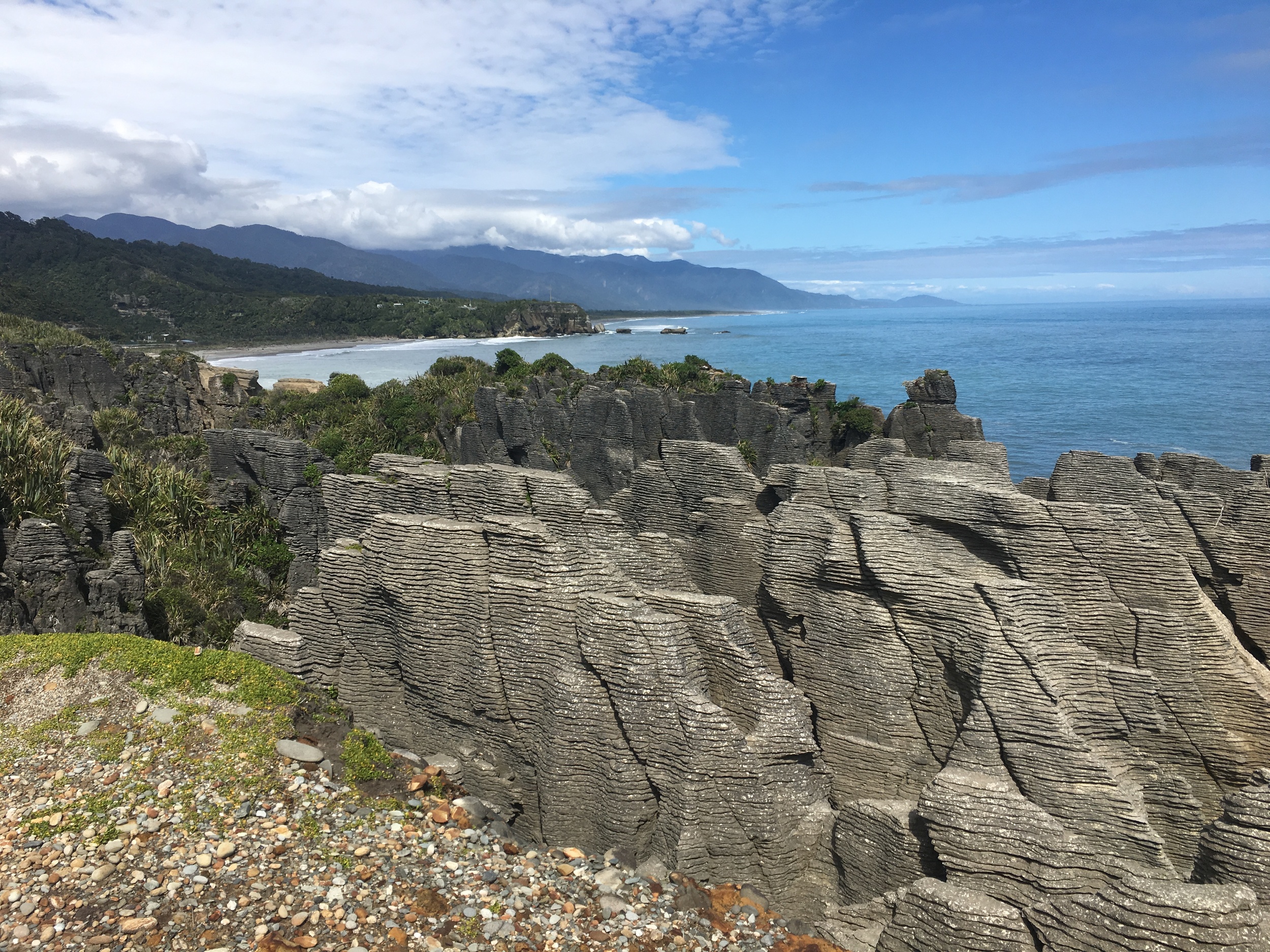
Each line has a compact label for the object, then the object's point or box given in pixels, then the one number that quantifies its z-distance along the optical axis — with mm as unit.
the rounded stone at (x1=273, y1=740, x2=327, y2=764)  10180
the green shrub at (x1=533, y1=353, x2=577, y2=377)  48219
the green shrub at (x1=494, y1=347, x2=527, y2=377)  55875
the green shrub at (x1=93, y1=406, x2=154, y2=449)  34000
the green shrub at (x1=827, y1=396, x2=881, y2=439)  37594
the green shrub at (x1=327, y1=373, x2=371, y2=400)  46406
